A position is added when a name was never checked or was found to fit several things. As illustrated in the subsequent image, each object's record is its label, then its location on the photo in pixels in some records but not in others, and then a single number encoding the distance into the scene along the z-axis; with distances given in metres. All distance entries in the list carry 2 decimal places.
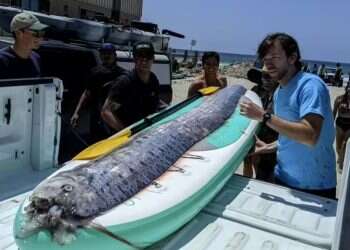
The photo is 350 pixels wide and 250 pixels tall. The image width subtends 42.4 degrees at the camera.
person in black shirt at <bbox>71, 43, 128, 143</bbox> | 5.49
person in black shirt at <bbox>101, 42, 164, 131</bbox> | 4.36
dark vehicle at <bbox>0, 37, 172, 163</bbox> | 5.84
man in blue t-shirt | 2.81
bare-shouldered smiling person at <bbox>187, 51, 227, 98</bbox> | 5.44
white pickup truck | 2.50
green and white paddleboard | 2.23
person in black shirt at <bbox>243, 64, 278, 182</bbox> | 4.62
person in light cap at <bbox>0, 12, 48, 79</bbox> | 4.42
